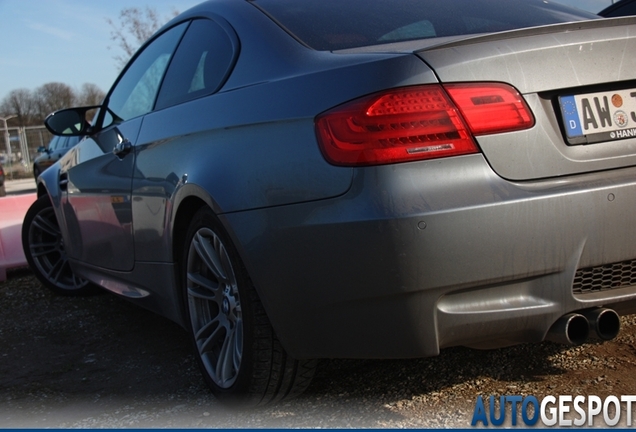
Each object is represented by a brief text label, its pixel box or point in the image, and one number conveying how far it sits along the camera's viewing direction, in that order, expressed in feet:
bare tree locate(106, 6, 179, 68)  90.27
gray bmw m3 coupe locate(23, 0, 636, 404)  7.23
